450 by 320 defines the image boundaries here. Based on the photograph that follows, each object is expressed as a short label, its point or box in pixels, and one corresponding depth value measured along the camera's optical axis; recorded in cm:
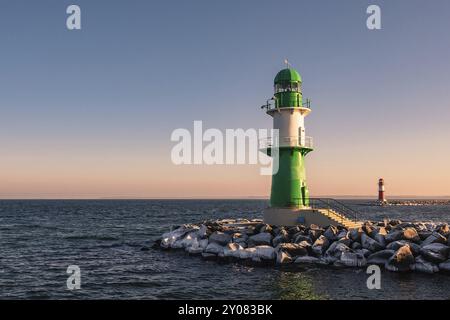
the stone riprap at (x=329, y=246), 2255
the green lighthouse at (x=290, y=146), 2958
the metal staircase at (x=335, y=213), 2906
